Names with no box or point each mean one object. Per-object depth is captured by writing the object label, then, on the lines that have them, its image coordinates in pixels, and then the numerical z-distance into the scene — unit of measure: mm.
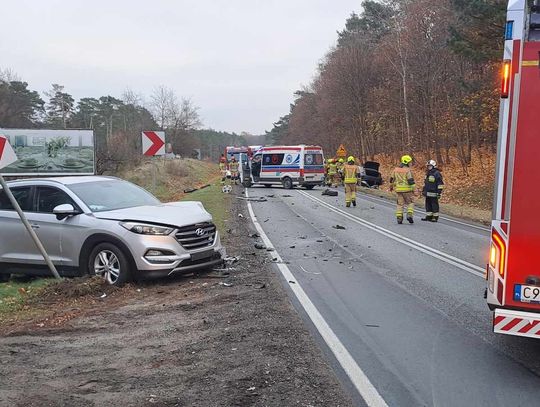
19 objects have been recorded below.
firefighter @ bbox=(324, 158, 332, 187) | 37491
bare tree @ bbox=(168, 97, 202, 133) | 82062
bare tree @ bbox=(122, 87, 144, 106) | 86562
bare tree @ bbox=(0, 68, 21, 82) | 73025
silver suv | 7875
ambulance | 34000
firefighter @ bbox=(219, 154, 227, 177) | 36078
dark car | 34750
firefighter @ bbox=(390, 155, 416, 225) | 15891
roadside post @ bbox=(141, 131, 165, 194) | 13781
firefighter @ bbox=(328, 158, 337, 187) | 35219
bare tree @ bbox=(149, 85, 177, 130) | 79875
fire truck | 4410
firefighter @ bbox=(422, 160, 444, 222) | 16656
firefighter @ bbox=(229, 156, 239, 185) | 38406
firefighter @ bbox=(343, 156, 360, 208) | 19984
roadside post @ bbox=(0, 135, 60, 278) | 7914
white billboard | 24406
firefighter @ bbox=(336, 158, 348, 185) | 34616
